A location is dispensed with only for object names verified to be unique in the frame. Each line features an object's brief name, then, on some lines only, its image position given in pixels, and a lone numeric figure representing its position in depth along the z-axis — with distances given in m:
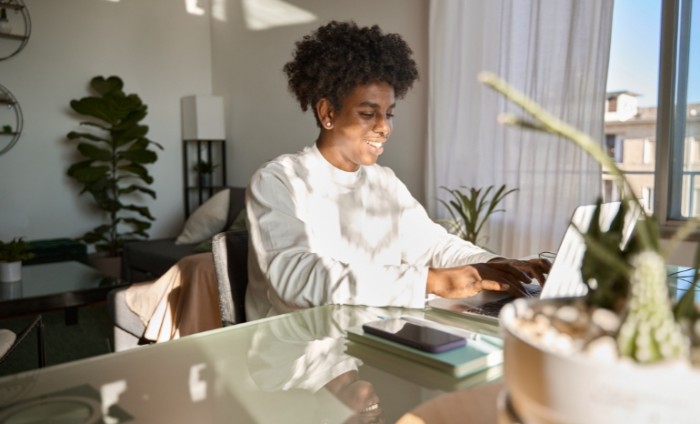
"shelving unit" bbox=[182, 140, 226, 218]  5.65
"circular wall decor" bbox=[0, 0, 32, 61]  4.75
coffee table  2.70
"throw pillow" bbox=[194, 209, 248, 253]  3.98
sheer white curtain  2.86
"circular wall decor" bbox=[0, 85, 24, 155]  4.78
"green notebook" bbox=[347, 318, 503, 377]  0.76
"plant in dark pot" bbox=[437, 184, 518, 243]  3.08
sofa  4.38
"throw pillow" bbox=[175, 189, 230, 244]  4.56
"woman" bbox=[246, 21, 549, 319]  1.18
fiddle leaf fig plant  4.93
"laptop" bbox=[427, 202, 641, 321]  0.87
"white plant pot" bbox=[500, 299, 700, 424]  0.32
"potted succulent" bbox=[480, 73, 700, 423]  0.33
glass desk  0.65
